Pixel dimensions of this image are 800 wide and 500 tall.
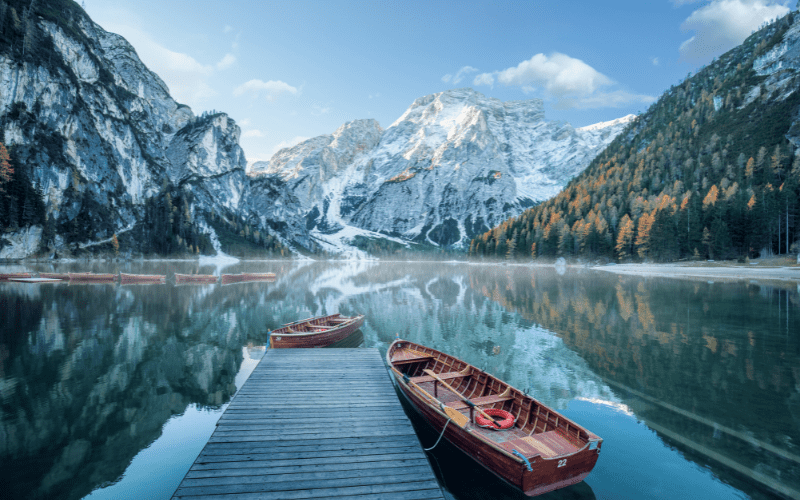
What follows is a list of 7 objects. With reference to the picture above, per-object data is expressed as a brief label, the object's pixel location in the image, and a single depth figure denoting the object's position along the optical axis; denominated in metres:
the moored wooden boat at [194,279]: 77.12
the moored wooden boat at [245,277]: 82.46
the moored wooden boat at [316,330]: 23.52
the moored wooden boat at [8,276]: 68.88
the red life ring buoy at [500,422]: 11.80
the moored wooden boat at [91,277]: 73.06
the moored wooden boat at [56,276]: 73.56
